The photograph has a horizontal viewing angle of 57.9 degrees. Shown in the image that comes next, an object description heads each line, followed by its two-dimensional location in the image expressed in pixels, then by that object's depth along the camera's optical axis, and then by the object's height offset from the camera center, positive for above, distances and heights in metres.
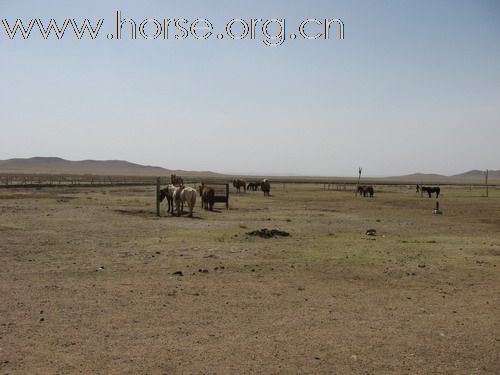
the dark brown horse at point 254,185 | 57.26 -1.47
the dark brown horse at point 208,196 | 26.77 -1.39
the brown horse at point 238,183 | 53.72 -1.20
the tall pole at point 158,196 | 21.86 -1.19
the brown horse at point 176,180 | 25.64 -0.45
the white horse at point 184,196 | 22.47 -1.20
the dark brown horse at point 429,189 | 46.58 -1.31
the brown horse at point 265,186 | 47.91 -1.32
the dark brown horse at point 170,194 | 23.48 -1.15
